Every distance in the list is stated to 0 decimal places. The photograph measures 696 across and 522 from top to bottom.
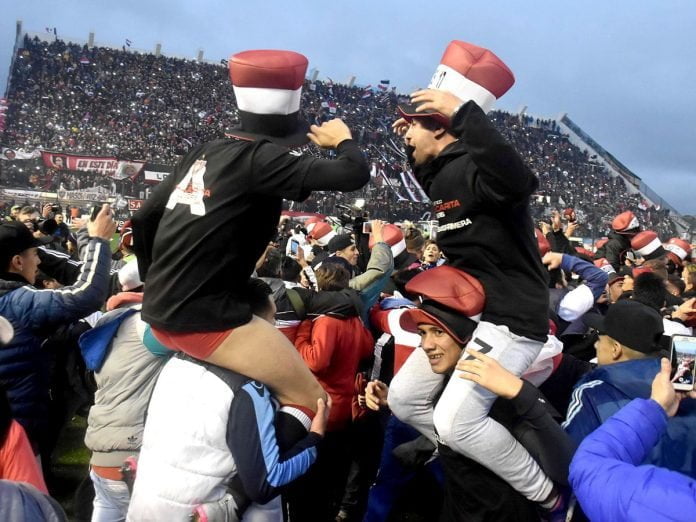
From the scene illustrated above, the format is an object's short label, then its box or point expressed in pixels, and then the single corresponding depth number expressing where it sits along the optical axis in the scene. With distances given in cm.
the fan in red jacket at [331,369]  364
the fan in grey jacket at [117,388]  306
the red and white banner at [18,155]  2912
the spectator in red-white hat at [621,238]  755
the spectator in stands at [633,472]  139
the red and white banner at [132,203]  2568
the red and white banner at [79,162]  2914
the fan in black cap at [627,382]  216
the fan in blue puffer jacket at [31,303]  321
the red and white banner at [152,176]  2922
